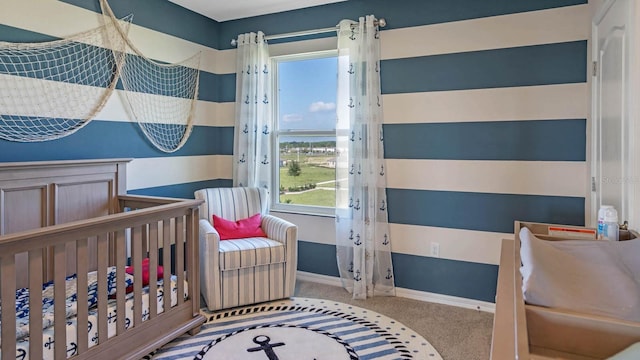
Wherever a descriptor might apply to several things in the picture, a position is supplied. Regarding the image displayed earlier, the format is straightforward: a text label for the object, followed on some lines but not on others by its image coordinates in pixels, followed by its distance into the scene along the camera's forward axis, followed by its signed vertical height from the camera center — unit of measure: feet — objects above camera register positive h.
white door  5.15 +1.03
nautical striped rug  7.44 -3.34
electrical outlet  10.10 -1.91
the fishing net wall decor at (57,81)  7.48 +1.92
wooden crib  5.29 -1.32
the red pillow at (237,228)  10.29 -1.44
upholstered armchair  9.05 -2.14
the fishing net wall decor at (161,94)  9.85 +2.16
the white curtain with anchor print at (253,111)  11.82 +1.90
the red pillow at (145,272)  7.66 -2.00
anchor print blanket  5.60 -2.24
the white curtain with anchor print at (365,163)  10.37 +0.31
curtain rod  10.25 +4.04
